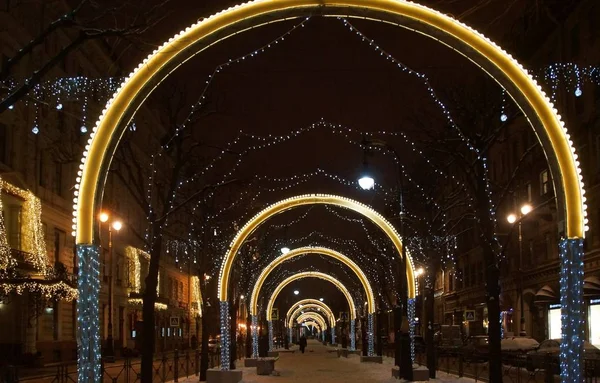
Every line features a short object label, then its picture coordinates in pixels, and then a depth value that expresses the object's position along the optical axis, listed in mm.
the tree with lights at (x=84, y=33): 13555
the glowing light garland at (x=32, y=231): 39188
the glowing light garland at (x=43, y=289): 35231
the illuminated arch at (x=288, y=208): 30156
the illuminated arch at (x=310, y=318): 147400
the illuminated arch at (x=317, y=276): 65375
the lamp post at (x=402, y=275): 23922
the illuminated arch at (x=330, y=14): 12477
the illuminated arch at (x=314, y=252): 46650
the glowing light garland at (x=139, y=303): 62784
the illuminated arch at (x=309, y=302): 110938
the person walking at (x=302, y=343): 69312
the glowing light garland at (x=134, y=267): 63181
